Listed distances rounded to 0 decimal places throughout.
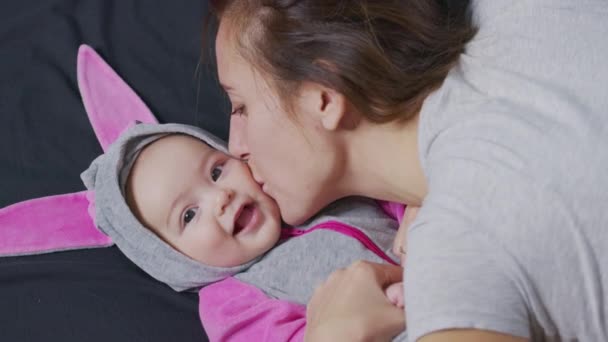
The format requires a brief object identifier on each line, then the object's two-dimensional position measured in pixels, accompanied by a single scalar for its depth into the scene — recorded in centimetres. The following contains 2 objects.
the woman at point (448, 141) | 78
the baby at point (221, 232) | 99
